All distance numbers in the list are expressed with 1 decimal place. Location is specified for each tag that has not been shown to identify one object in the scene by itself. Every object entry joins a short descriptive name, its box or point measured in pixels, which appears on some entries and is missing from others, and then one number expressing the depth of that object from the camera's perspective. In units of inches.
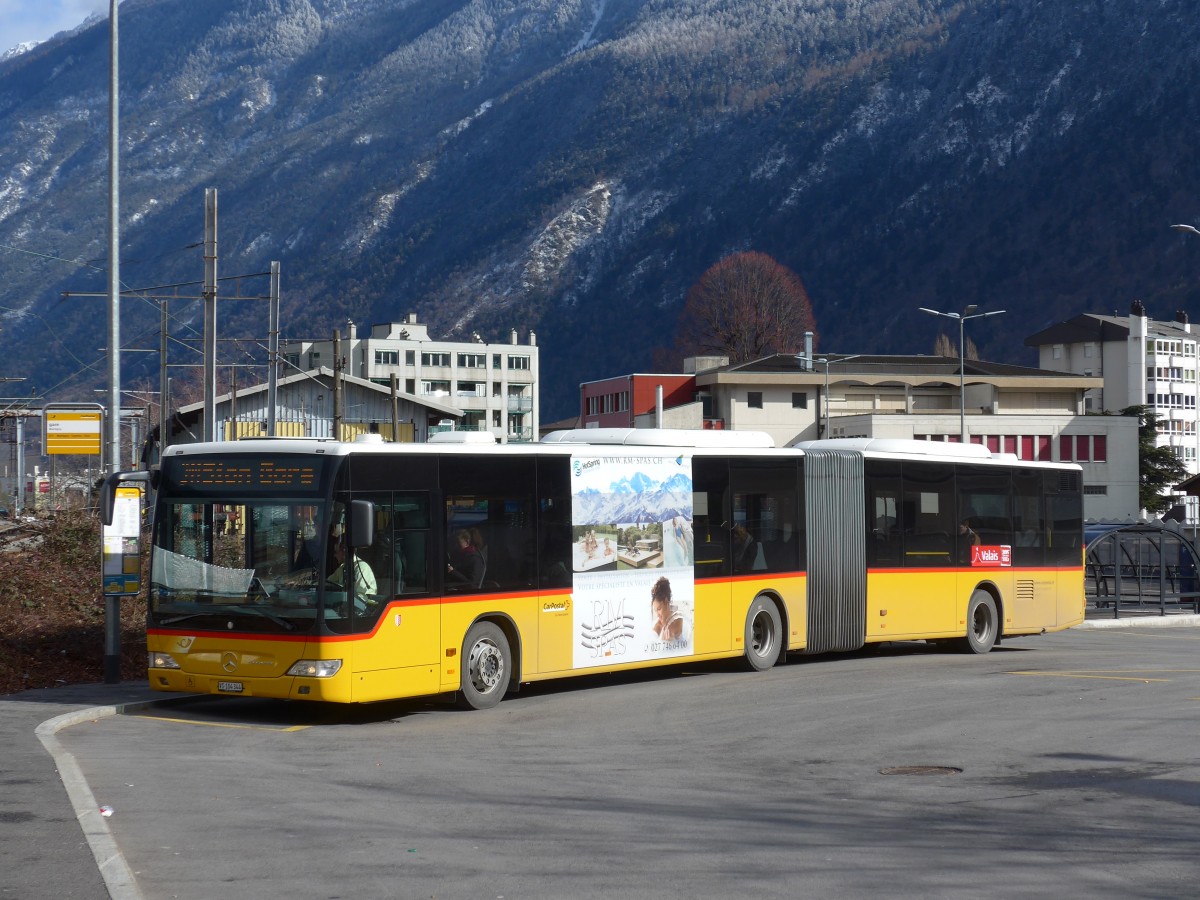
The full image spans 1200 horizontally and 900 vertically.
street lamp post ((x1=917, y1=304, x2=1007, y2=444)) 2638.8
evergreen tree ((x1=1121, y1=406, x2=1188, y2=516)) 3937.0
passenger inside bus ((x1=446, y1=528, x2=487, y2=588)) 663.8
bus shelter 1462.8
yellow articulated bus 622.8
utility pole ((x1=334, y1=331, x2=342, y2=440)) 1606.8
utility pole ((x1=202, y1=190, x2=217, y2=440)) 1152.2
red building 4111.7
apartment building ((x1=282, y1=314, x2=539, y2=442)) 6451.8
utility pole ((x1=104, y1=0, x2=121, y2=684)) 729.6
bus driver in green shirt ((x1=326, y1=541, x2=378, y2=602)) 617.3
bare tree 5128.0
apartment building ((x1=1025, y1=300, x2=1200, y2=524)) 5600.4
